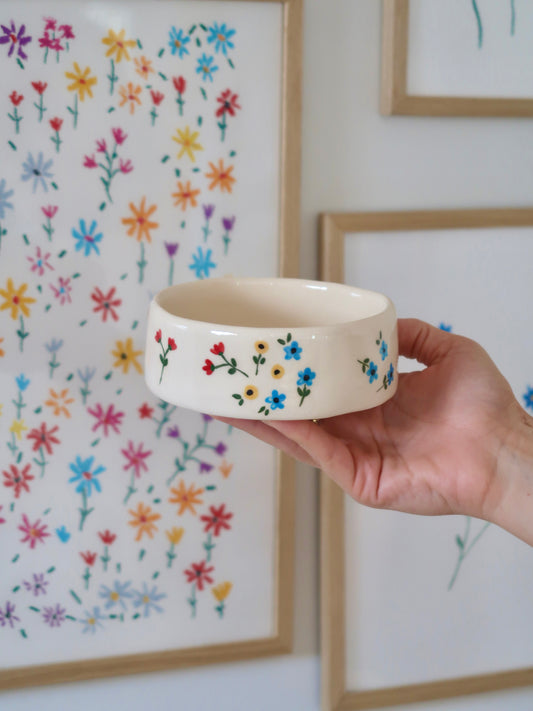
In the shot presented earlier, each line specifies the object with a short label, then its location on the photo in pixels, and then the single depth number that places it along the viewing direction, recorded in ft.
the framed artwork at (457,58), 2.53
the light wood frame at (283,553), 2.46
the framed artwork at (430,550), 2.67
